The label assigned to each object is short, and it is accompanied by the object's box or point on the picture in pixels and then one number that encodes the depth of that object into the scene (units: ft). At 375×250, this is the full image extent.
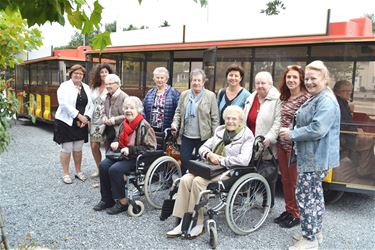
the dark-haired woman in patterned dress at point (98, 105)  16.07
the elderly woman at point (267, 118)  11.93
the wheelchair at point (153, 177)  12.79
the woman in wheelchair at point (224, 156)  11.21
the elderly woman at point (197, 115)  13.73
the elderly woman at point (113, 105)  15.19
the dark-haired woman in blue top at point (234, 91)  13.37
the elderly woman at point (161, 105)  14.98
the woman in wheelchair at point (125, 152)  12.71
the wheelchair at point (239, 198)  10.73
